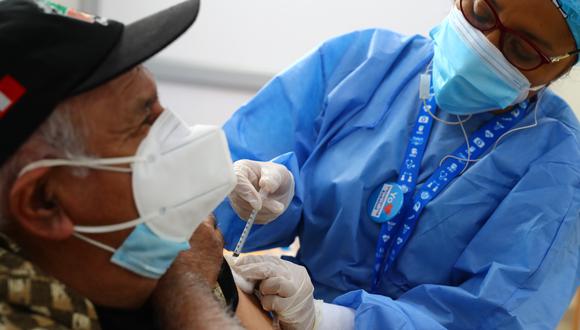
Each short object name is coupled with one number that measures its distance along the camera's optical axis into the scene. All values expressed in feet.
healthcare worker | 3.88
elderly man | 2.29
